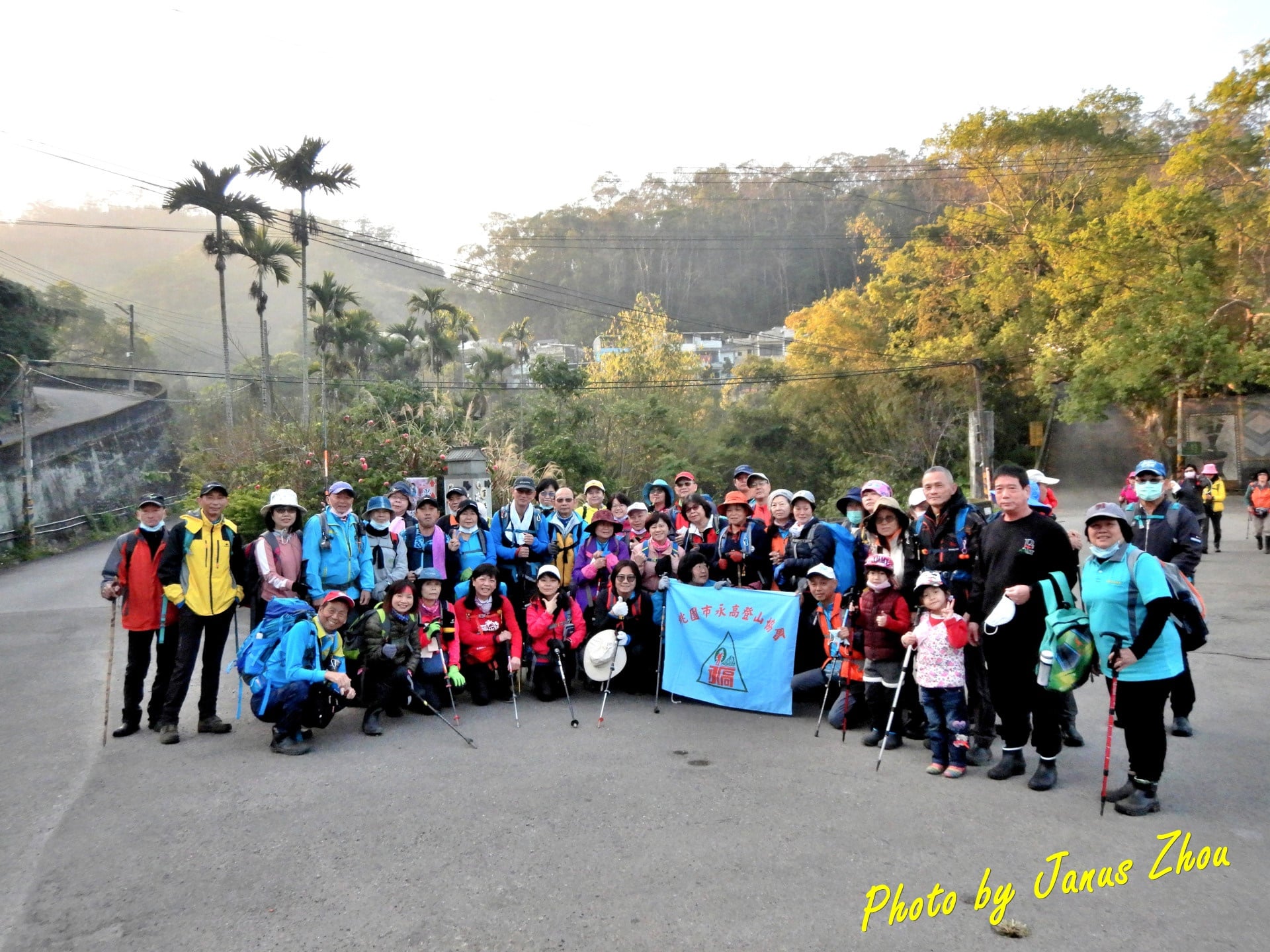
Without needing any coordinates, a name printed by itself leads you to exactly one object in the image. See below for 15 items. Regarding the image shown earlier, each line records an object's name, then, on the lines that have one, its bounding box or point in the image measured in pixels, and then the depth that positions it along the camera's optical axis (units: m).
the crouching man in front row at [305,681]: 6.50
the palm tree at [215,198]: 26.94
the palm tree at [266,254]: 31.88
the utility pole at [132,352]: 47.62
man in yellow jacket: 6.81
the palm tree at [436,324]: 50.25
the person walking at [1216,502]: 16.69
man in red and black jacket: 6.95
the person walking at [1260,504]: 16.58
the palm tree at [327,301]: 39.16
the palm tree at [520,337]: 59.69
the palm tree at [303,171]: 22.56
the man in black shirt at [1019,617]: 5.37
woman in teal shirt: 4.85
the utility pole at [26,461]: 24.92
